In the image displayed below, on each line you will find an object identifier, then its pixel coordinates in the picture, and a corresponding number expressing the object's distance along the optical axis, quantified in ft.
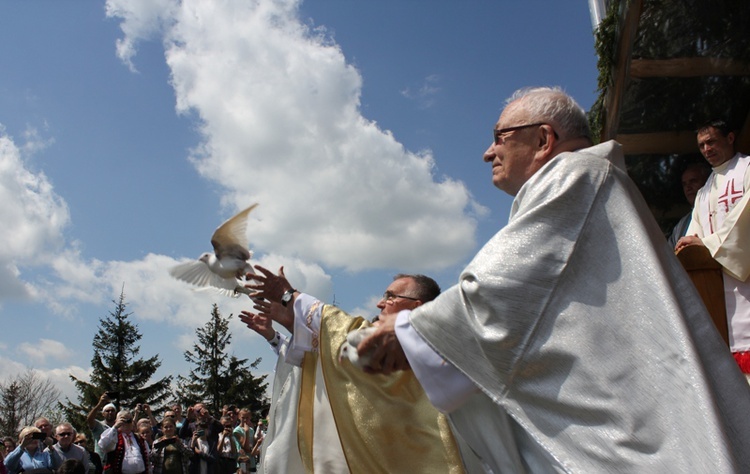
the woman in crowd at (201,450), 39.58
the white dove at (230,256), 15.48
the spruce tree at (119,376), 121.29
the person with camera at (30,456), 29.19
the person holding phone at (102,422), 33.83
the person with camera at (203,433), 39.88
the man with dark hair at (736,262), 11.68
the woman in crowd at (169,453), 36.81
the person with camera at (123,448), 32.60
